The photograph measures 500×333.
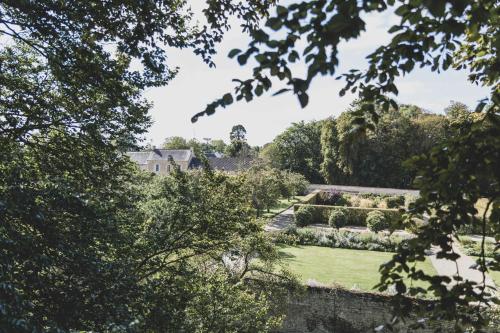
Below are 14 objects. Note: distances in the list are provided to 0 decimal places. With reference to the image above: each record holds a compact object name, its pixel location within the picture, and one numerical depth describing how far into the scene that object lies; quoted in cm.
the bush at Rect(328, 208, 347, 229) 2458
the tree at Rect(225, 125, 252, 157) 6771
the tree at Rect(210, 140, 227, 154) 10866
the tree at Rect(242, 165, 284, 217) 2600
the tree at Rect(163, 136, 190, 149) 8000
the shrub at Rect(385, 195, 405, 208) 3170
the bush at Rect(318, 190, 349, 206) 3321
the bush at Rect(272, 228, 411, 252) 2098
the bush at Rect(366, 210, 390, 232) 2259
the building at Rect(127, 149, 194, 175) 5344
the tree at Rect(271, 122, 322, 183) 5456
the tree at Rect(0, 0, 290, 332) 379
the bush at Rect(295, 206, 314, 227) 2562
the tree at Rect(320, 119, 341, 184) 4852
